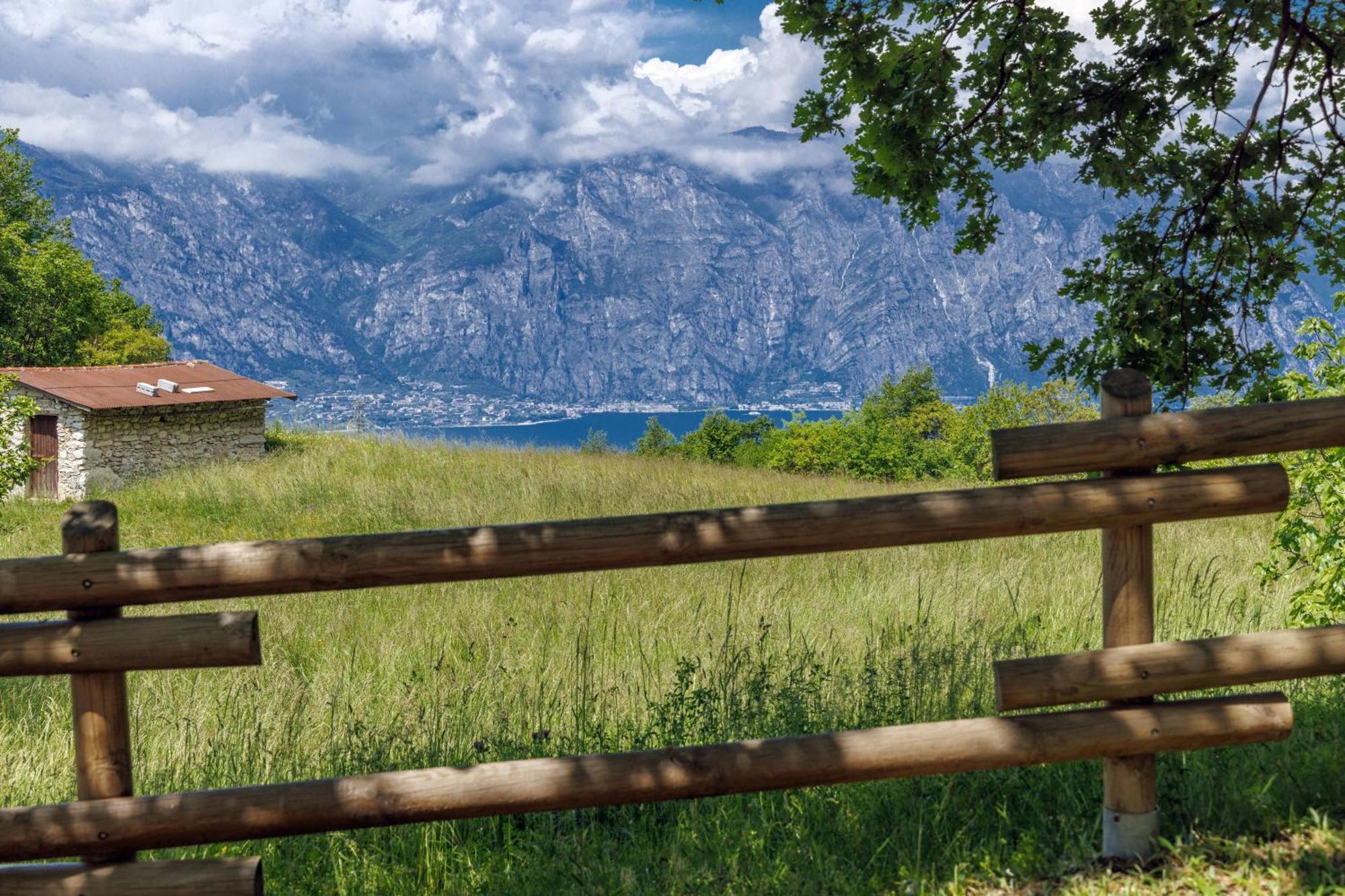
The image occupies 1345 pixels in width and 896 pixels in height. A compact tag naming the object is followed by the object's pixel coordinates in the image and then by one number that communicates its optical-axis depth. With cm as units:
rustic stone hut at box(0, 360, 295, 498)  3162
